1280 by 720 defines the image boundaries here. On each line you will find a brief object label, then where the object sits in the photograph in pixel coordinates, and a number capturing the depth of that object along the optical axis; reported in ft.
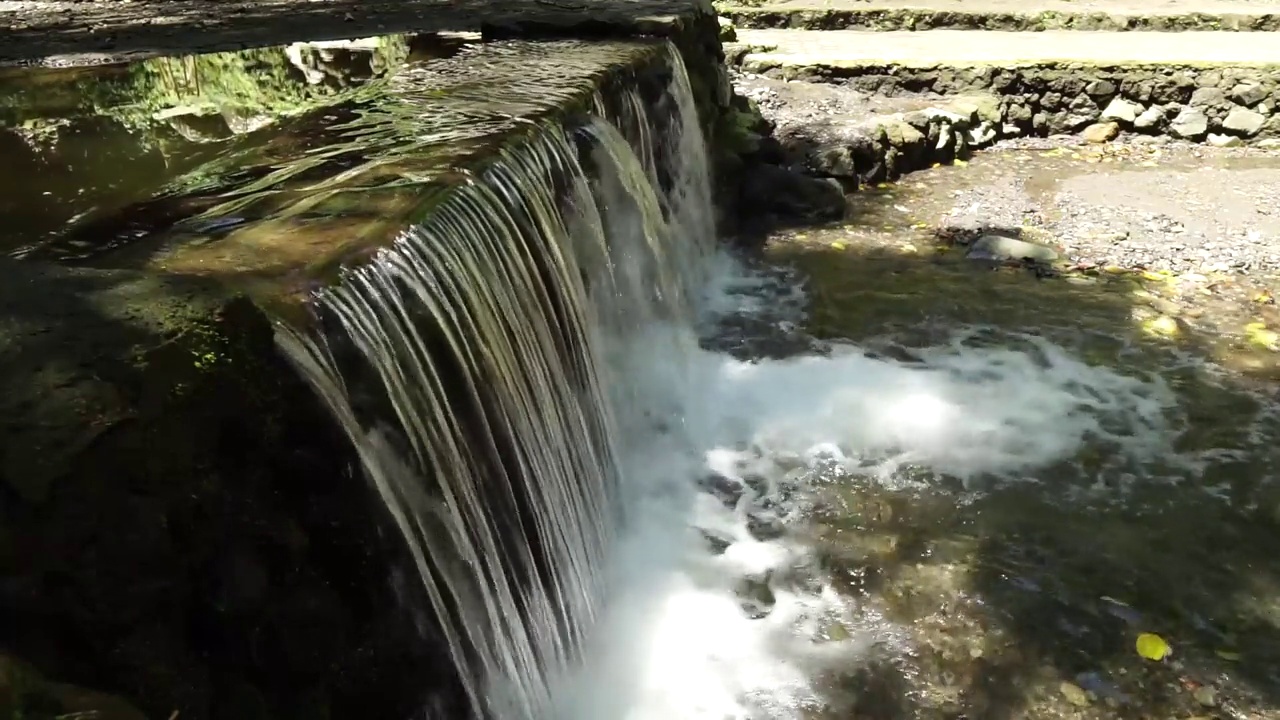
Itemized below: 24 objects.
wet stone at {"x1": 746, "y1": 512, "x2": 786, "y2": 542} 14.16
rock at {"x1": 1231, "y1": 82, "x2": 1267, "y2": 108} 31.24
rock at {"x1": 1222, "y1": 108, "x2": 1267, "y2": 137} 31.50
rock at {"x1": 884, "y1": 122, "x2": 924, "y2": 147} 29.22
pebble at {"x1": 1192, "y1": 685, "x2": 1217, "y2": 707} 11.22
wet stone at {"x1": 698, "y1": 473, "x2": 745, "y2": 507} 15.11
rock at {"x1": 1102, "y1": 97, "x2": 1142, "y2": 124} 32.55
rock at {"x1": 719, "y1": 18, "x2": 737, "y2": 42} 36.45
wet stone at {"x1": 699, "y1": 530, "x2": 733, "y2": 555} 14.01
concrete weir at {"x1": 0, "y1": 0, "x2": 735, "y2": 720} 5.54
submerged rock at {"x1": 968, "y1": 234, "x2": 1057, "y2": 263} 23.34
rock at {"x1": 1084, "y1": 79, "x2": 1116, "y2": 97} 32.58
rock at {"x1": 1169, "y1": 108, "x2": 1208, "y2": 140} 32.12
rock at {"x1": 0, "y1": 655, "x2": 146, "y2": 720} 4.76
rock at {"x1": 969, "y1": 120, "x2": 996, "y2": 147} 32.01
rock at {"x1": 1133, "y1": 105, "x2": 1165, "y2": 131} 32.48
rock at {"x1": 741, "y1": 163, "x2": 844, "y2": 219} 26.08
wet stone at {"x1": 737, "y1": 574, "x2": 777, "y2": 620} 12.79
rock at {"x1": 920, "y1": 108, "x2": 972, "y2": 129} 30.50
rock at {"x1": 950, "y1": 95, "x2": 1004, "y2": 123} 31.88
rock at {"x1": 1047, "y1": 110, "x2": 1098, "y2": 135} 33.01
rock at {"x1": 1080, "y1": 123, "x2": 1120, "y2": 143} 32.60
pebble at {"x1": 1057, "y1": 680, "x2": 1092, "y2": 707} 11.30
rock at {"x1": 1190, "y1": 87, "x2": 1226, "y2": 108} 31.76
